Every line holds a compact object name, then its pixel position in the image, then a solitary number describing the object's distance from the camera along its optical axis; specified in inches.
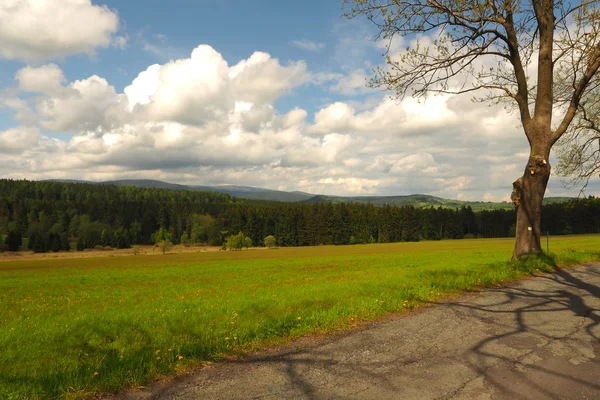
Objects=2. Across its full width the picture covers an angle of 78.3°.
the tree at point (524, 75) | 492.4
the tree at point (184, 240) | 4861.7
